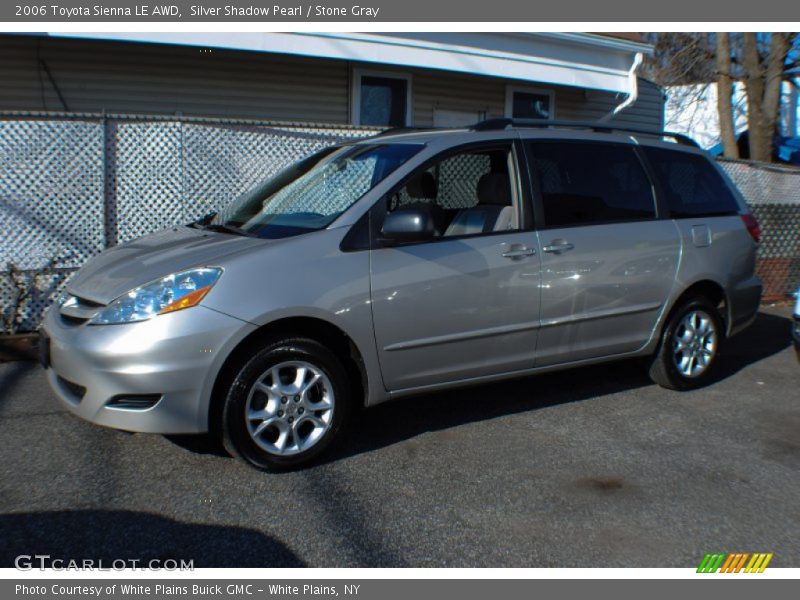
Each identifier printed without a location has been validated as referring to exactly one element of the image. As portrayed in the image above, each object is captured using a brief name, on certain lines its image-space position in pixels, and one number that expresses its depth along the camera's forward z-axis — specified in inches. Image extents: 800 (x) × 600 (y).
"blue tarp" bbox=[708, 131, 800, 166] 640.3
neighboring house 362.0
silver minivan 148.9
